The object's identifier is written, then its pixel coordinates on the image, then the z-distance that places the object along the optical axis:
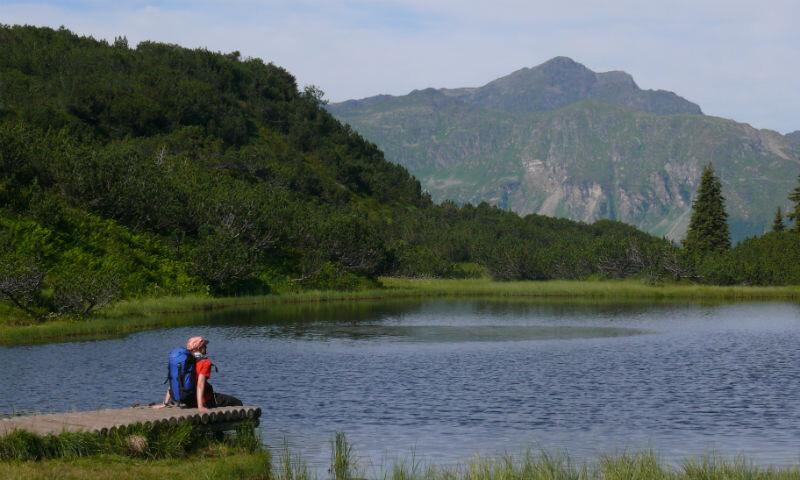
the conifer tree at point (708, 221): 149.25
